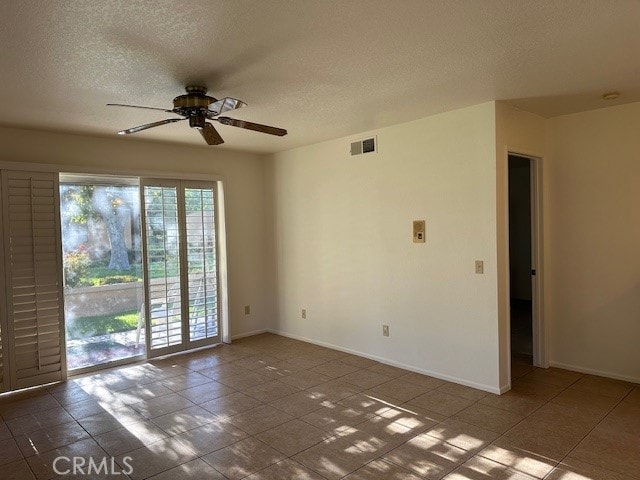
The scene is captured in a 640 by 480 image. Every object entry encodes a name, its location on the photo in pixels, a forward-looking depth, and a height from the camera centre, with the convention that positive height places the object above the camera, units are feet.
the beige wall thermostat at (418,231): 13.74 +0.07
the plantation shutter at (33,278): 13.26 -1.07
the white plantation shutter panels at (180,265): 16.29 -1.01
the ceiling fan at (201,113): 9.34 +2.72
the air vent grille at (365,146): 15.10 +3.13
